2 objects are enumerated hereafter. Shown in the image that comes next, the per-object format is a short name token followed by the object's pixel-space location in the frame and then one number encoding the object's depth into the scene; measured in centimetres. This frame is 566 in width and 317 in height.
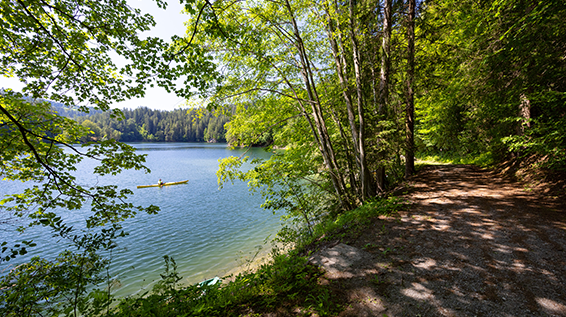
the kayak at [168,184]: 2166
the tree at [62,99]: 308
